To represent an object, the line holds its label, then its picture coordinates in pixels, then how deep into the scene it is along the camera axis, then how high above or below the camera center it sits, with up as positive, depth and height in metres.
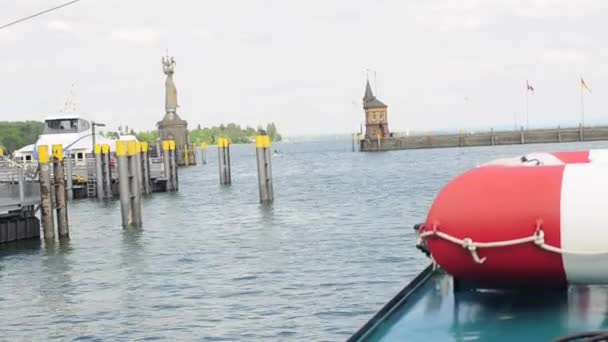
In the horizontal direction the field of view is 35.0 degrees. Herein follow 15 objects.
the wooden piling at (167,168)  55.84 -1.55
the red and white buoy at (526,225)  7.69 -0.84
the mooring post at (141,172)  48.51 -1.59
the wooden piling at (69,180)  49.76 -1.72
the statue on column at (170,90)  106.31 +5.74
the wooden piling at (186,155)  104.31 -1.60
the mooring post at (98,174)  48.54 -1.46
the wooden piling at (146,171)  51.08 -1.56
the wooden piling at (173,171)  56.30 -1.74
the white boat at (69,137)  58.44 +0.63
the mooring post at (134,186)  32.16 -1.41
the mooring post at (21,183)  26.97 -0.95
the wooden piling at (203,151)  96.50 -1.28
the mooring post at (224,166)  60.41 -1.81
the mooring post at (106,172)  49.22 -1.42
